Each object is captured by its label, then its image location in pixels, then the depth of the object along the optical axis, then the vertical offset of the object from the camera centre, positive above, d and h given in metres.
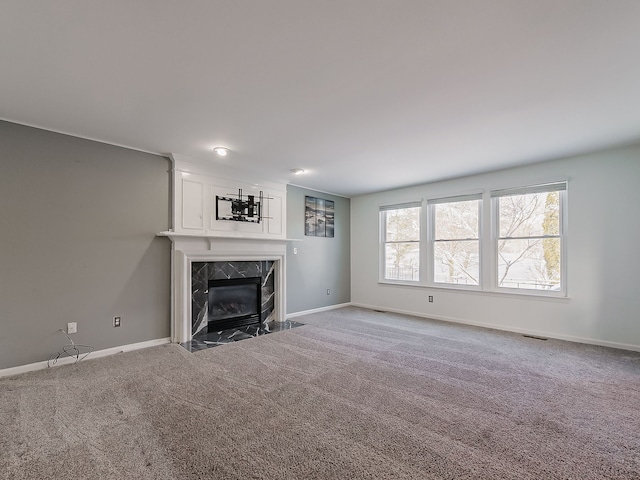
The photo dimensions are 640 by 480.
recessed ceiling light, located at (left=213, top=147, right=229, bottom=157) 3.88 +1.21
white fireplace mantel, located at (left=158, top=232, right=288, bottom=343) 4.12 -0.17
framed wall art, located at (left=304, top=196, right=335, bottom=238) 6.04 +0.55
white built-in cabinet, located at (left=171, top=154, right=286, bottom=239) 4.20 +0.70
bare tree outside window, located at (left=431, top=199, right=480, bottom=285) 5.20 +0.02
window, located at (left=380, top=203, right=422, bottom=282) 5.97 +0.06
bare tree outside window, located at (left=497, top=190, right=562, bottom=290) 4.41 +0.04
